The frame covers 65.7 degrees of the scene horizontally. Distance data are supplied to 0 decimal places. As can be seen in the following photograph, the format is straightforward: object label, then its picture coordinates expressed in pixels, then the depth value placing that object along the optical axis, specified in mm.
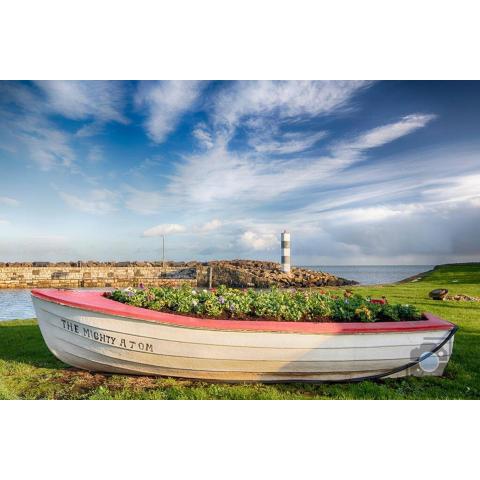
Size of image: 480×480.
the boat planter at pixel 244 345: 3664
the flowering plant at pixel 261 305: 4113
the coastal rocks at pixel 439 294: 9469
